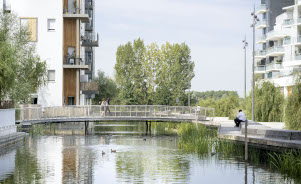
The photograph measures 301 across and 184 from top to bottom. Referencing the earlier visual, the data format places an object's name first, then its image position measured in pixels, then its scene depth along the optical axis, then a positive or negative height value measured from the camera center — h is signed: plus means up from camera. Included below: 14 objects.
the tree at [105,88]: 81.44 +2.43
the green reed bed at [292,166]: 18.56 -2.18
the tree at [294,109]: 29.73 -0.24
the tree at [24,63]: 42.09 +3.48
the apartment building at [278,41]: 63.50 +8.98
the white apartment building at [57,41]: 52.34 +6.18
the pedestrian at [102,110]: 43.01 -0.50
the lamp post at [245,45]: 56.25 +6.28
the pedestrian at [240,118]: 35.88 -0.90
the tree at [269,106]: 49.16 -0.12
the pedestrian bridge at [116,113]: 41.91 -0.74
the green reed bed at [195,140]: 26.05 -1.93
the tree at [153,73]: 77.69 +4.66
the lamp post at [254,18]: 42.81 +6.96
